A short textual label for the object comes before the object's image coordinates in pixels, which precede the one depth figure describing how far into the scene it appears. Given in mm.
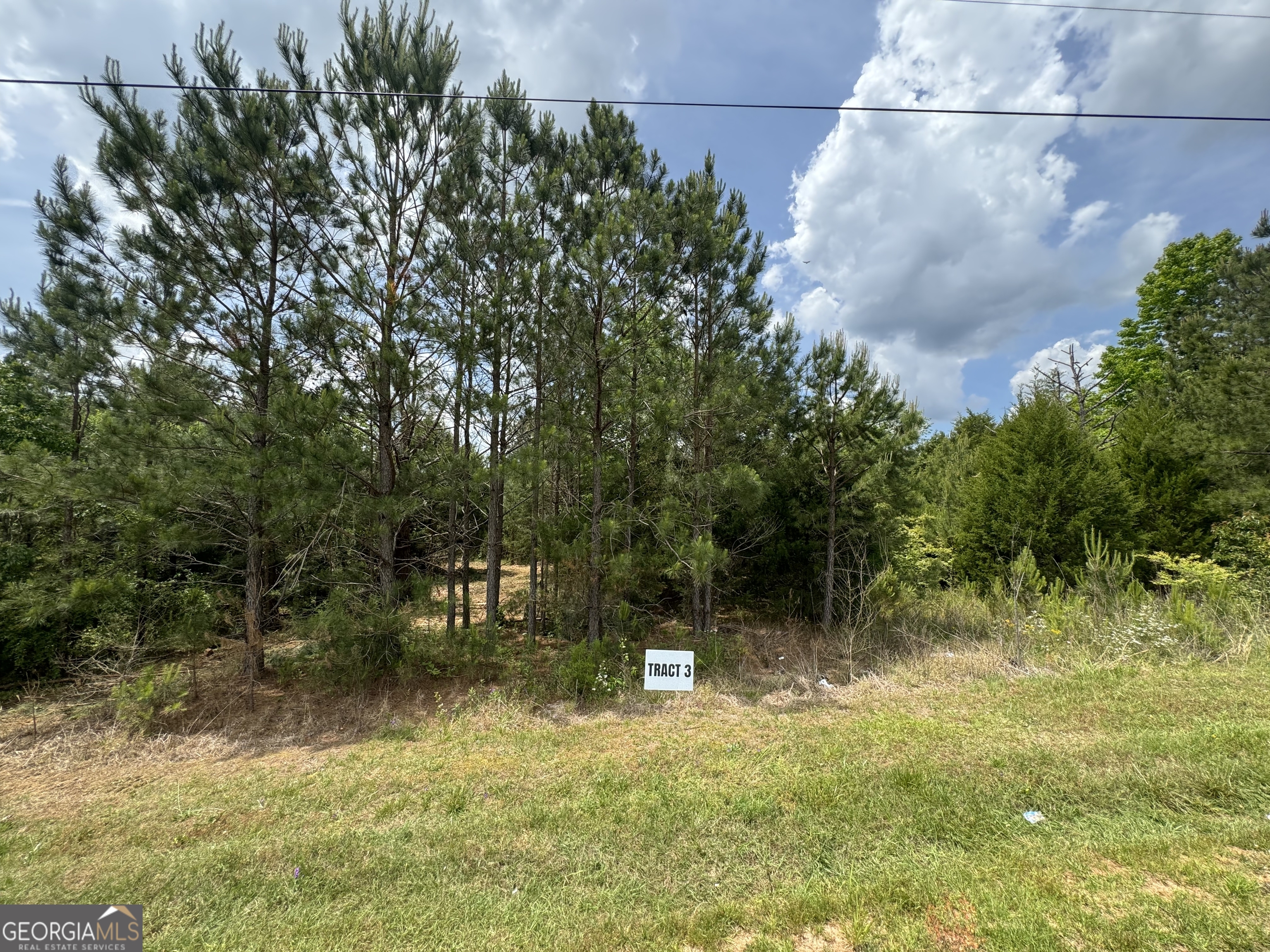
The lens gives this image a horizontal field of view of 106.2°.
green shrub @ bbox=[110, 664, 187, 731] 5145
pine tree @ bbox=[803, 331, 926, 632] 8133
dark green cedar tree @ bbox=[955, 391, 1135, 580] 9547
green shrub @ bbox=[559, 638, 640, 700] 5875
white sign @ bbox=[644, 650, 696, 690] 5387
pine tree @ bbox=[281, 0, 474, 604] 5793
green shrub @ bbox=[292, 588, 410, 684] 5637
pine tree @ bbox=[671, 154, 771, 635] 6844
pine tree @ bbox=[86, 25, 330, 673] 5477
